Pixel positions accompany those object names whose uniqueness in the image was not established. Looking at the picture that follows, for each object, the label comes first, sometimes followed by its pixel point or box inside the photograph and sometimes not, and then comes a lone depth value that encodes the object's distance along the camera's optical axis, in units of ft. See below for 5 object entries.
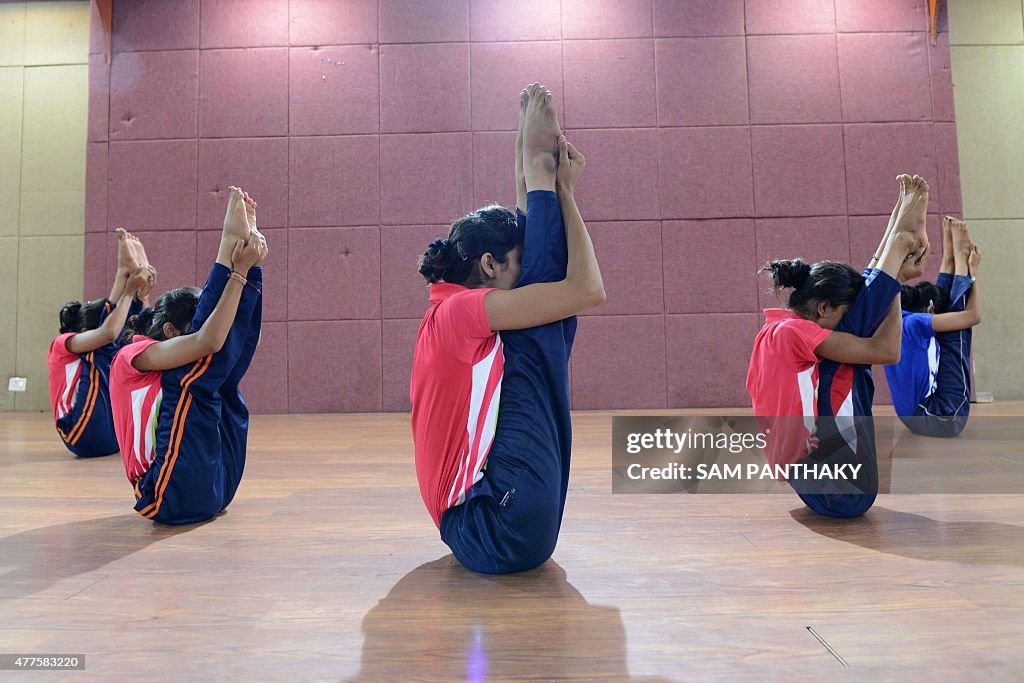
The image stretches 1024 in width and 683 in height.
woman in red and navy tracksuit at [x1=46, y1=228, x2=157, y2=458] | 10.07
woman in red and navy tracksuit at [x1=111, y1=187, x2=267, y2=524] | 5.82
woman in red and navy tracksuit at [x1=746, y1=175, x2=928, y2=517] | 5.84
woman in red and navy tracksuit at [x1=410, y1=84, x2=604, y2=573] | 4.36
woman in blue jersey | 11.32
